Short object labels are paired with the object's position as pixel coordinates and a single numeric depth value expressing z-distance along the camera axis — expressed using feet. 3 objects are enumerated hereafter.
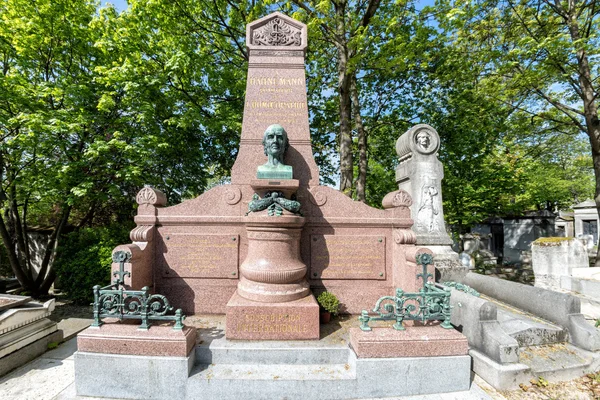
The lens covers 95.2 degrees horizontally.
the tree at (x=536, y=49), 32.24
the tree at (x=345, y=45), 31.48
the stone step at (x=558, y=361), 13.06
